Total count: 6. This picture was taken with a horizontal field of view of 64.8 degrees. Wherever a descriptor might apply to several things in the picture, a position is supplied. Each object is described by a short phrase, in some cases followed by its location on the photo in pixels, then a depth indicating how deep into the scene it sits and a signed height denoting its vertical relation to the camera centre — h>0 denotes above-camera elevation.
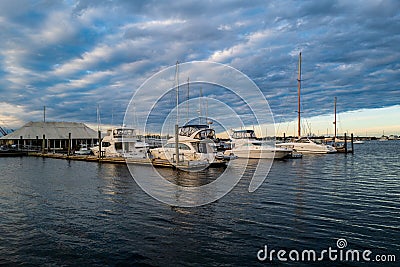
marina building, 73.87 +1.33
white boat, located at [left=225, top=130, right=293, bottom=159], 45.91 -1.43
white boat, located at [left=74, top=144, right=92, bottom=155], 56.19 -1.91
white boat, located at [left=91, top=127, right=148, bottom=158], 45.19 -0.29
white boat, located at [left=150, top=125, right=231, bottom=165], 33.16 -0.60
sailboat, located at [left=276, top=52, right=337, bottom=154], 58.28 -1.14
